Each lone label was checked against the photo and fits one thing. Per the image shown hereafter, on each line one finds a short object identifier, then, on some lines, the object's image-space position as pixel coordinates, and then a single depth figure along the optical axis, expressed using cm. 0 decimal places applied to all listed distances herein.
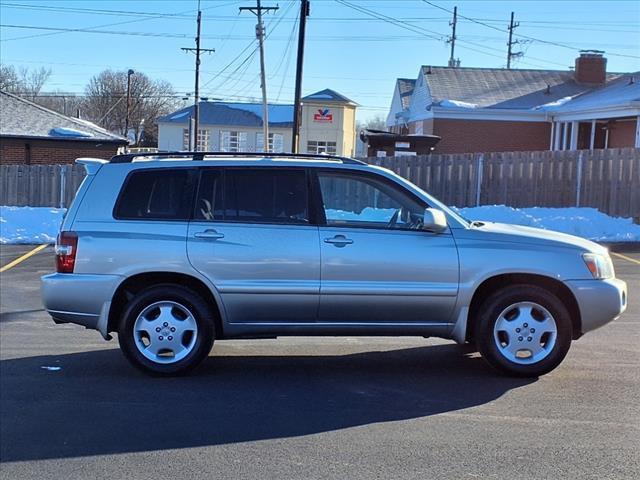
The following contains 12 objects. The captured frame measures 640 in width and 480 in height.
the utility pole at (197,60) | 4910
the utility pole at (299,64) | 2489
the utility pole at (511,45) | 7125
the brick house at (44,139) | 2959
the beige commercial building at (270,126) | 6266
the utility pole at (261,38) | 3969
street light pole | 6690
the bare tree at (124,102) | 8312
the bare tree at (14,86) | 8006
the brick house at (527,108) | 2772
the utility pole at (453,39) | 6650
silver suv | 589
